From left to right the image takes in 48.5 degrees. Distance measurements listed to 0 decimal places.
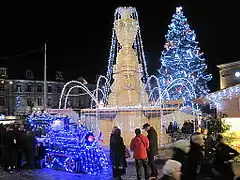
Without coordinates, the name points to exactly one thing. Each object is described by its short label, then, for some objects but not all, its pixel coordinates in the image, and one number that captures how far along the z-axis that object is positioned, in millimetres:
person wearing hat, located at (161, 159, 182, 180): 3900
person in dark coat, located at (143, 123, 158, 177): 9065
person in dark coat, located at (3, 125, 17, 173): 11304
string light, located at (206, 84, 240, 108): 18548
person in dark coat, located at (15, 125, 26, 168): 11353
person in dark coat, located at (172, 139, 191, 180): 4989
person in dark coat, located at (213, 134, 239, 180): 5674
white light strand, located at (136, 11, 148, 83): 16732
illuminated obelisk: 15505
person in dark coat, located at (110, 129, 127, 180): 8876
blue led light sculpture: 10214
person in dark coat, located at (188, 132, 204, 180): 5102
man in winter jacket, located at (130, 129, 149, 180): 8510
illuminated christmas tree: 29898
